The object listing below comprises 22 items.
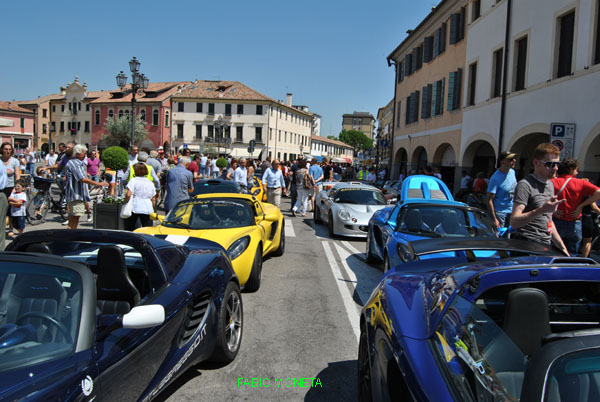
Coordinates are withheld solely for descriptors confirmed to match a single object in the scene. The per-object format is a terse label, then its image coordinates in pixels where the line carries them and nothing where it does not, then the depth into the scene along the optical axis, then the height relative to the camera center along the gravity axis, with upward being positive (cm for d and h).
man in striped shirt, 904 -39
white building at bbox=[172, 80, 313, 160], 6962 +806
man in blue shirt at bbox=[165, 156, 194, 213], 940 -31
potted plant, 931 -93
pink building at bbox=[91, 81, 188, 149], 6800 +842
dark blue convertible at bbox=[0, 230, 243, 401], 214 -85
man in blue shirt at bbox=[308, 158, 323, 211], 1733 -5
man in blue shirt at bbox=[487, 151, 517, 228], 717 -17
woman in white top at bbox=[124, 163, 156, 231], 760 -42
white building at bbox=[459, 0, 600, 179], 1266 +343
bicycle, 1105 -91
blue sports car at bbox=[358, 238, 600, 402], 170 -72
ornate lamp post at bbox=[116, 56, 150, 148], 1705 +329
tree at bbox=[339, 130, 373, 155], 15150 +1197
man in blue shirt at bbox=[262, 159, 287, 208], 1437 -30
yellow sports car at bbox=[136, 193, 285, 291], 593 -79
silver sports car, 1110 -76
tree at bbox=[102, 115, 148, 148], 6462 +509
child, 844 -75
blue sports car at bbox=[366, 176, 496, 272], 653 -67
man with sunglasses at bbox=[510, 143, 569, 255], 473 -17
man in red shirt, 595 -20
